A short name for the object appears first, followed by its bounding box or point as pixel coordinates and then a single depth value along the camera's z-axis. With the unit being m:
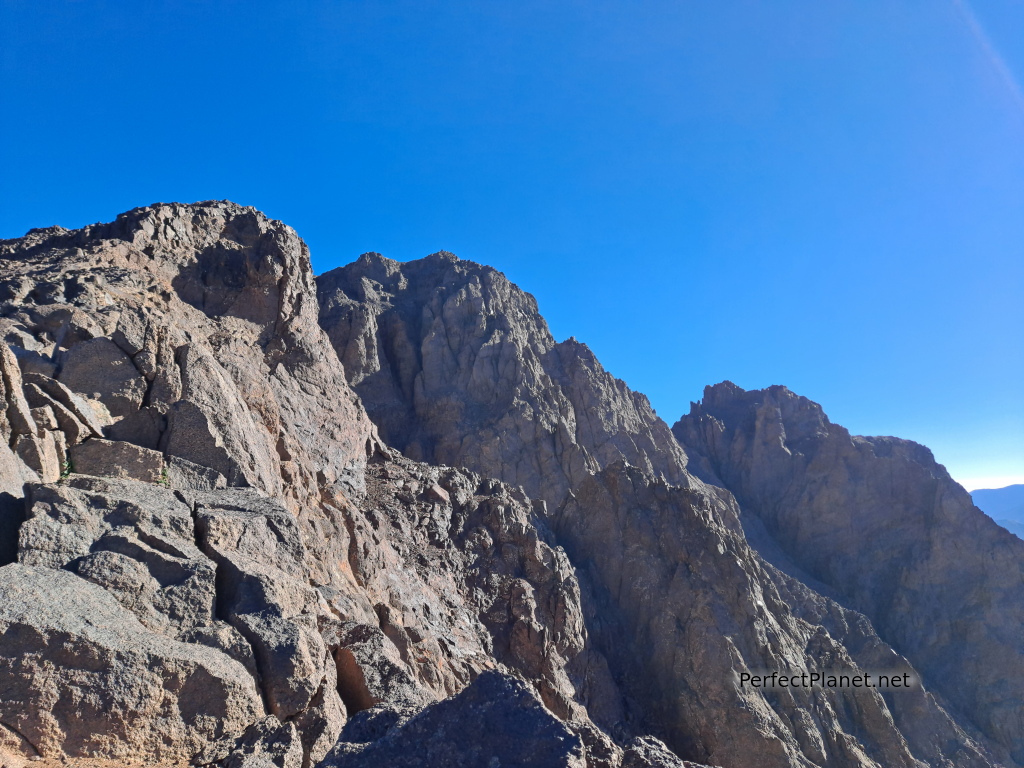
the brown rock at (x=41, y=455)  10.48
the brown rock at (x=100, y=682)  6.82
